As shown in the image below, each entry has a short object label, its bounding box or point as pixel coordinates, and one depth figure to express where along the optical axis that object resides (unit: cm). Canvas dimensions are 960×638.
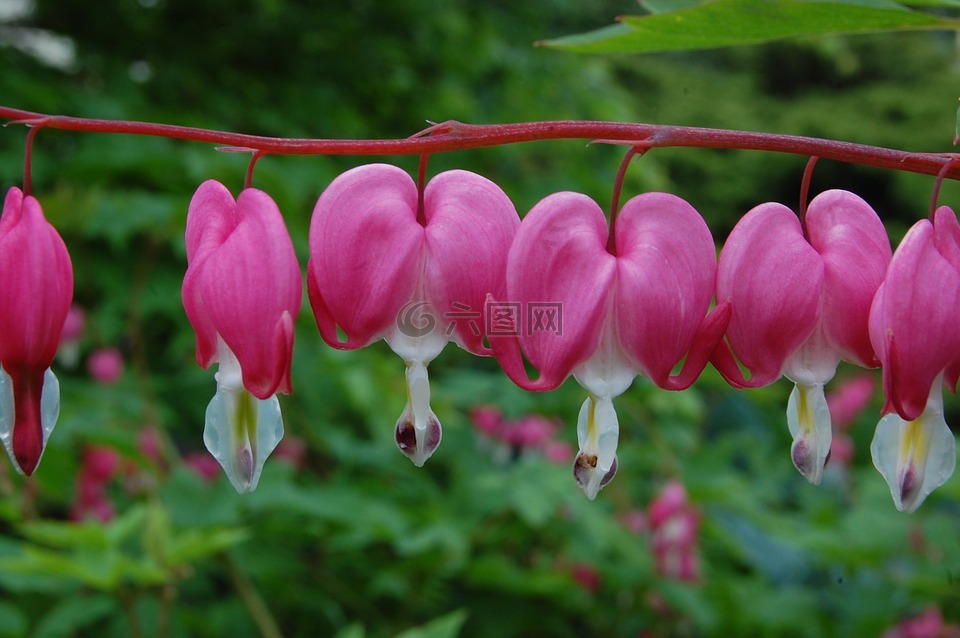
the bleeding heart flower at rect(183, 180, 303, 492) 32
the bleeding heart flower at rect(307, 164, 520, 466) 32
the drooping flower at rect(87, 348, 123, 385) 75
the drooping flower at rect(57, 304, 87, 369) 78
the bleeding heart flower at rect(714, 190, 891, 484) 33
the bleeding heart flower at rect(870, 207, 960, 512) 32
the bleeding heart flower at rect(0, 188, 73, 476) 32
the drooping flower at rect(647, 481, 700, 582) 75
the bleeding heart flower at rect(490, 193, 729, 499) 32
